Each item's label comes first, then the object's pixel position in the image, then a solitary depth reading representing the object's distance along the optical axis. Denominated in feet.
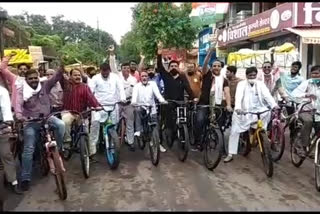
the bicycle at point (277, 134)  15.32
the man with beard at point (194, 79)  17.06
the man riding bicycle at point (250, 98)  14.53
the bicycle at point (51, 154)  11.25
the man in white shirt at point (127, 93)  17.53
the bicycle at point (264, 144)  13.49
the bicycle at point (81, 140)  13.60
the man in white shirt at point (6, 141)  10.53
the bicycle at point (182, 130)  15.38
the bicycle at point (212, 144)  14.18
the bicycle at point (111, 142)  14.45
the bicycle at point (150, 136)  15.06
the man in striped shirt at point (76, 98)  14.81
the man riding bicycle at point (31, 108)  12.25
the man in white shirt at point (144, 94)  16.92
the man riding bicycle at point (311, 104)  14.21
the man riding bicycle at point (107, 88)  16.03
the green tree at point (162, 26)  54.72
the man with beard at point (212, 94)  16.15
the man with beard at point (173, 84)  16.84
